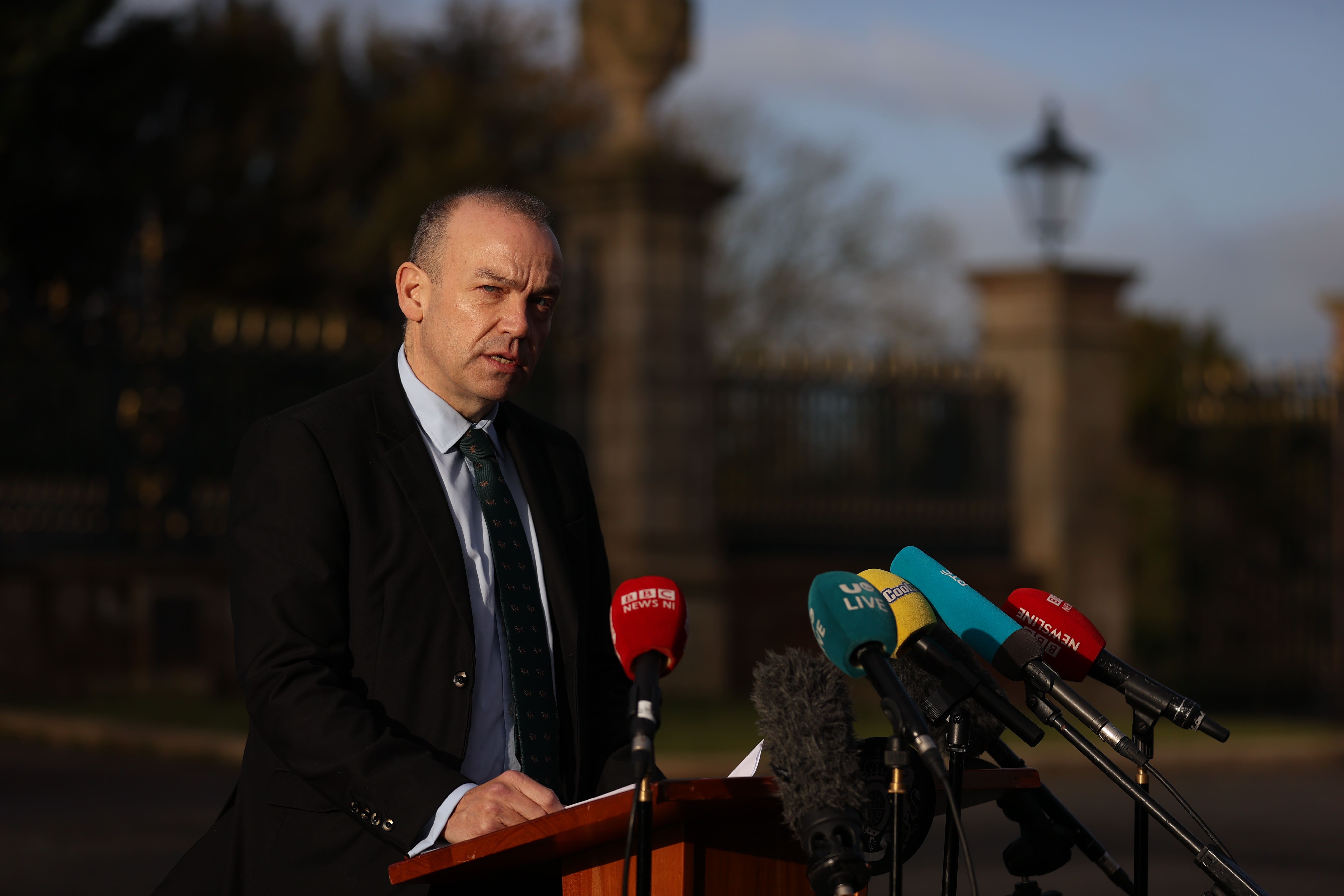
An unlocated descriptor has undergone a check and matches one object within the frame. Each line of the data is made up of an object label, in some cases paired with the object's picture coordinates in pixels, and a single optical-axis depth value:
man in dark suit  5.74
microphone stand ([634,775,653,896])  4.75
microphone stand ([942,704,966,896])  5.30
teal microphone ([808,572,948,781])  4.95
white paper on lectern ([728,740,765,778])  5.46
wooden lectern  5.01
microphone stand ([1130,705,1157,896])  5.68
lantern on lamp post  27.89
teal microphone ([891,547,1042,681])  5.54
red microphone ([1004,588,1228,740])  5.80
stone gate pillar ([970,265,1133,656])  30.09
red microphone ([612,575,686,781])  5.15
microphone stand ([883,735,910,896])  4.98
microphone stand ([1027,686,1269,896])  5.04
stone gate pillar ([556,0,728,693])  27.27
